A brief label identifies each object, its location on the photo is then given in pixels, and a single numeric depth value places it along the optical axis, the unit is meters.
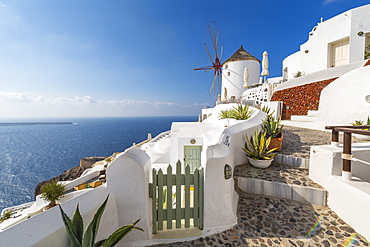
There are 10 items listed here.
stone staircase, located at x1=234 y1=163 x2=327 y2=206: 2.91
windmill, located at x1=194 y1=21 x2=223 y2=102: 19.25
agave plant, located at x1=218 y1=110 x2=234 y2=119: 6.90
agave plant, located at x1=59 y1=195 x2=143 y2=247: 1.70
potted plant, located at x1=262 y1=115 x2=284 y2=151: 4.60
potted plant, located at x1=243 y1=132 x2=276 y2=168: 3.88
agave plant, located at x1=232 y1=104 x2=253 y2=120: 6.53
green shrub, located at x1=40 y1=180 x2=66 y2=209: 2.90
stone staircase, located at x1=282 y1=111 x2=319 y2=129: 8.40
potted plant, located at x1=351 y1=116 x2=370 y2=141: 5.03
